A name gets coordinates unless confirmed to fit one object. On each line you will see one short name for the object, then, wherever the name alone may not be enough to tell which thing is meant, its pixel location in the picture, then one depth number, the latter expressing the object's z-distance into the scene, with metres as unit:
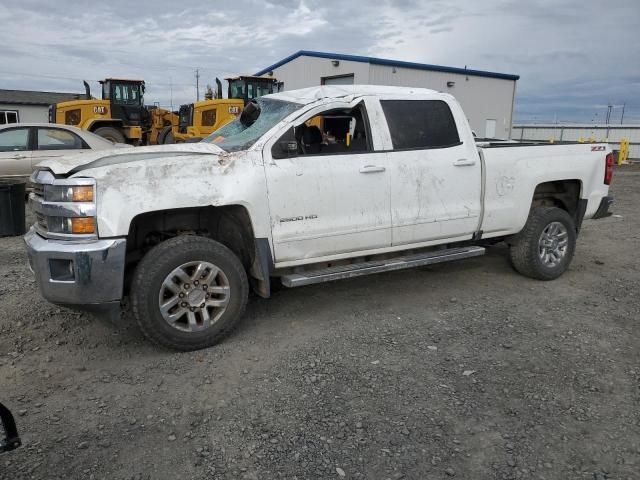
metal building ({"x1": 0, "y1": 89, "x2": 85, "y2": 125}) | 33.81
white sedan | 9.77
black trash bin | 7.64
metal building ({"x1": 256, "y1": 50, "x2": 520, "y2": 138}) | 23.92
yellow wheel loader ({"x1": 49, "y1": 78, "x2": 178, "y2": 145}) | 17.25
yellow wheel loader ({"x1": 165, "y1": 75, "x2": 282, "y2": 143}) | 15.52
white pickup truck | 3.67
